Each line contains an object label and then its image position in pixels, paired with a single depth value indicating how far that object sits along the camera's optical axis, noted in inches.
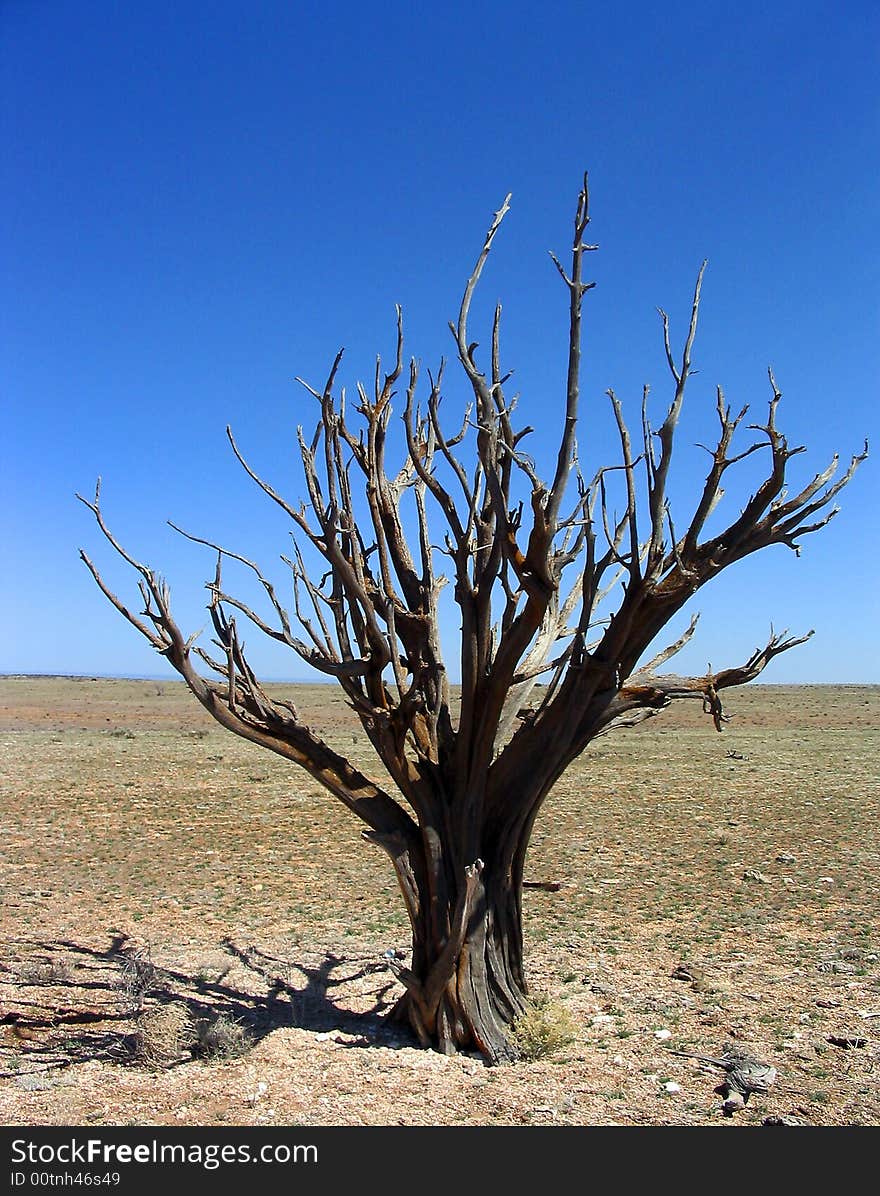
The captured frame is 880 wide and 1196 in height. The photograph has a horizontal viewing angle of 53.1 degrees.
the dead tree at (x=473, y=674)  209.6
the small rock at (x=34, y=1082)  199.9
